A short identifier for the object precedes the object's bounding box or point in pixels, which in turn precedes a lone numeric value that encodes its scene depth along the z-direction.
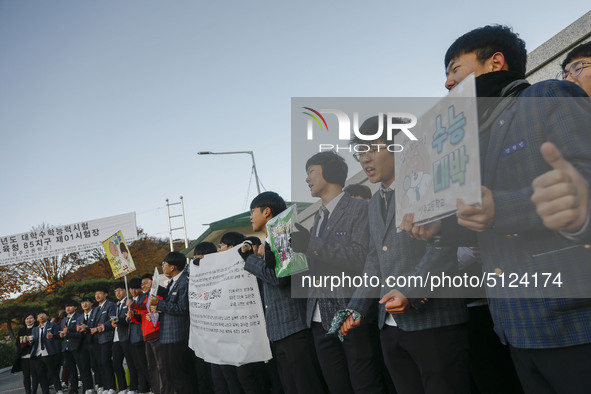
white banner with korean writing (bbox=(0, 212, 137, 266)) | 18.97
